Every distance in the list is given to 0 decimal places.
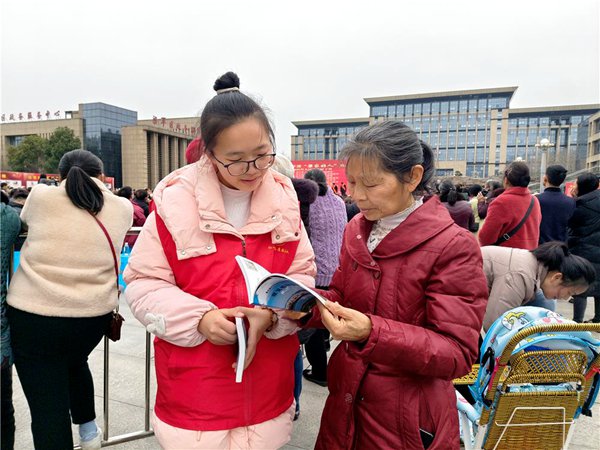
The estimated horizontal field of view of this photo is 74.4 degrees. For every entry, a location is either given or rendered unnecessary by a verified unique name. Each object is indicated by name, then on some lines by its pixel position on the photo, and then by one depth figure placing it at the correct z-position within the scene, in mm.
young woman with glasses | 1152
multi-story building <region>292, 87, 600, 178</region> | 60688
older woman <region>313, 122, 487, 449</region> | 1066
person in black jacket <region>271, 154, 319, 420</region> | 2410
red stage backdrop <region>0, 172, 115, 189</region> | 16861
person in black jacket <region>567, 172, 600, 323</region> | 4547
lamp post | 12805
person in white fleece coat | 1763
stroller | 1643
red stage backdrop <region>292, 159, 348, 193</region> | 9629
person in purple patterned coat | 3074
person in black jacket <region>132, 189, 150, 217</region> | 7457
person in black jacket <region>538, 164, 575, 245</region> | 4625
